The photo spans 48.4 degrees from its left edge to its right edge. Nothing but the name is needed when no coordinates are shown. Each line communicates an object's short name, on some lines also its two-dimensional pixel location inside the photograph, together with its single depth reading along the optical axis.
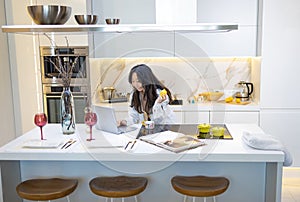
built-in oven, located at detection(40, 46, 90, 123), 4.07
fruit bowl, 4.47
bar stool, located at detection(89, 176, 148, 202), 2.20
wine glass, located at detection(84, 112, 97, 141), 2.55
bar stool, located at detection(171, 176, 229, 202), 2.18
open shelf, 2.31
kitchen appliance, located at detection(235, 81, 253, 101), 4.37
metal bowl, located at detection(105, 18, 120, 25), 2.54
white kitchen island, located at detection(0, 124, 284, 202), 2.24
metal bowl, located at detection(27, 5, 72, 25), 2.34
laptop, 2.66
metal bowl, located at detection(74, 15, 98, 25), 2.48
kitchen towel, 2.27
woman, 3.34
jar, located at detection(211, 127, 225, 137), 2.60
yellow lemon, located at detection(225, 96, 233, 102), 4.40
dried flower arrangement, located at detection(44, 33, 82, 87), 3.99
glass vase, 2.66
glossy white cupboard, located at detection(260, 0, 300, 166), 3.83
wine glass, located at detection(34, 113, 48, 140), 2.58
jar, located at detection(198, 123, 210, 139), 2.65
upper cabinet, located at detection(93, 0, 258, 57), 4.13
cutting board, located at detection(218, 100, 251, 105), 4.19
